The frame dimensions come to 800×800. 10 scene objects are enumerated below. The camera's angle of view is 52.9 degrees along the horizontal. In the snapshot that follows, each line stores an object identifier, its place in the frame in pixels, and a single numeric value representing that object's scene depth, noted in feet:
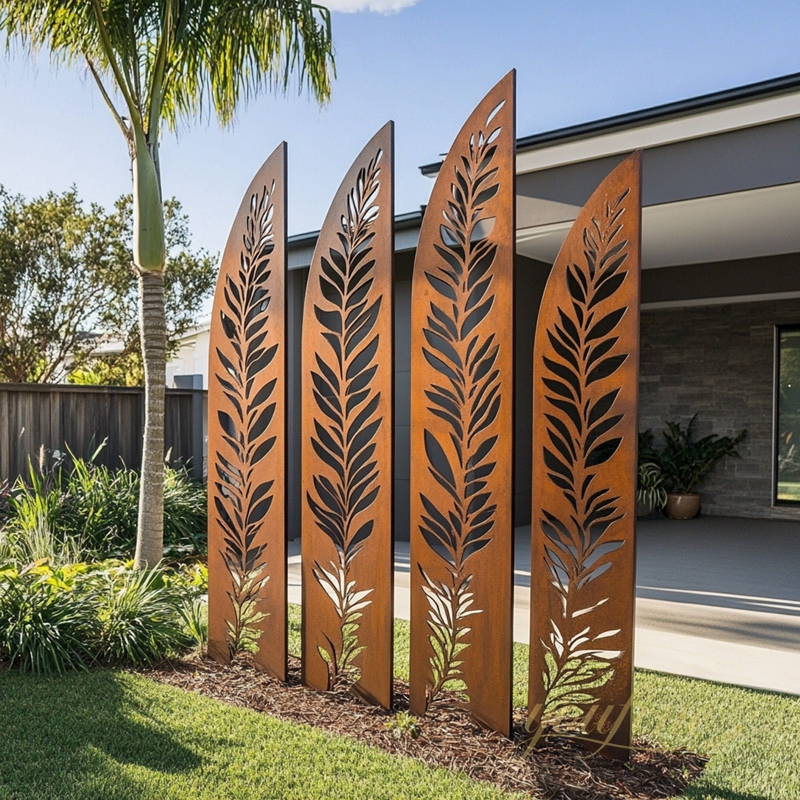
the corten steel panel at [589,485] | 10.18
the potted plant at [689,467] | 35.24
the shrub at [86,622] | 14.05
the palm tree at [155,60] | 18.99
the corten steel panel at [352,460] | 12.34
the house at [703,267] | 19.51
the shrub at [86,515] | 21.08
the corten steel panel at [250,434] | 13.79
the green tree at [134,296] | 50.75
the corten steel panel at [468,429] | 11.11
